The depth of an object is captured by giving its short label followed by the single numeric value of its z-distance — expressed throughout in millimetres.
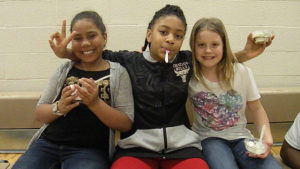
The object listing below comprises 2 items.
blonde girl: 1410
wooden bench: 1765
